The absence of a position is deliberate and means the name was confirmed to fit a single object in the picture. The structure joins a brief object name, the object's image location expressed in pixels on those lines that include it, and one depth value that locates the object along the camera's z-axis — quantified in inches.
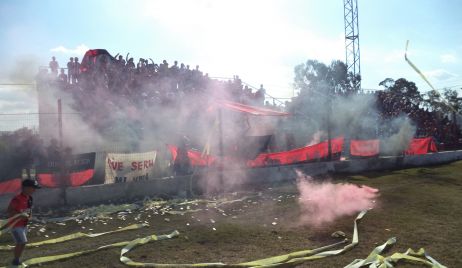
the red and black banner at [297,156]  566.9
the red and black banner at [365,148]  699.4
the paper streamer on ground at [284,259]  212.8
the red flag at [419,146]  740.0
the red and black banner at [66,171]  397.7
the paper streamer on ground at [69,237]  263.2
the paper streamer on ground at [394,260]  204.6
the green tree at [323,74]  1513.3
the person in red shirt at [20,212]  222.6
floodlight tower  1219.2
